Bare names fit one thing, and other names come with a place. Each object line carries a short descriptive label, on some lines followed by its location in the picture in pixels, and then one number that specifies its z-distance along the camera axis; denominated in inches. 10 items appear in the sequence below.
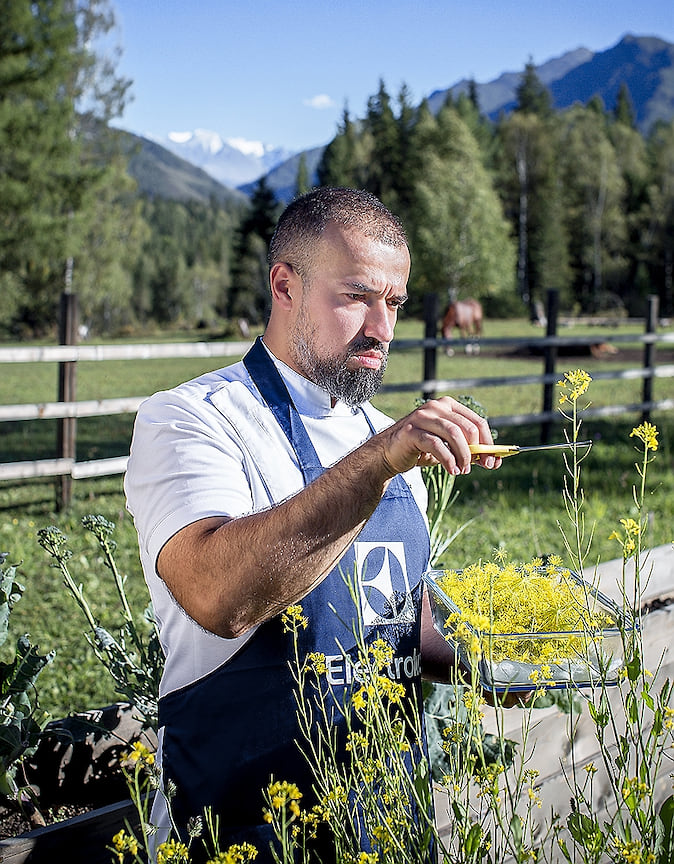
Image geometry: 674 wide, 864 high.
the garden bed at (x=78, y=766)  77.8
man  49.0
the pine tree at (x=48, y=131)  969.5
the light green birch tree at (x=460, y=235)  1678.2
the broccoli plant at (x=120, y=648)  68.6
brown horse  900.6
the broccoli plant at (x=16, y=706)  69.8
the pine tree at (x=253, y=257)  1926.7
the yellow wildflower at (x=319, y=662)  45.7
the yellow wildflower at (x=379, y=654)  43.1
